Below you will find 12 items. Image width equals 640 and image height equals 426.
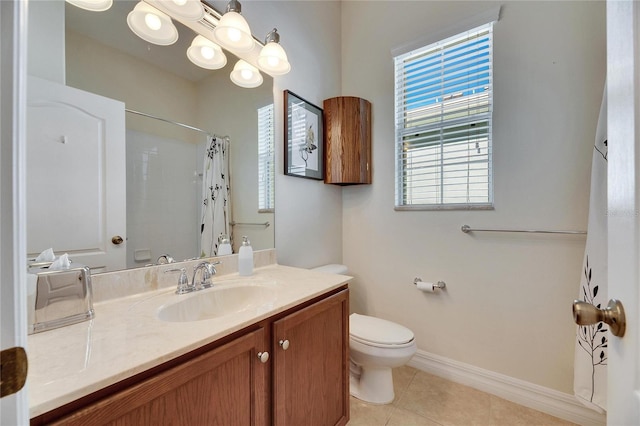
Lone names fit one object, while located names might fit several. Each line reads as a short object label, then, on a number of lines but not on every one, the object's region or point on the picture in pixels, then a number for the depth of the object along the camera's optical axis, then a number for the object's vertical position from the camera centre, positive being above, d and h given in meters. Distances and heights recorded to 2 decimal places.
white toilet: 1.43 -0.77
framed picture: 1.71 +0.51
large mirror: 0.98 +0.45
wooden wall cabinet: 1.96 +0.54
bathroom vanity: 0.54 -0.38
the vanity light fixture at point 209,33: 1.10 +0.85
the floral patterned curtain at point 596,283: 1.23 -0.34
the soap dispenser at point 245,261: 1.38 -0.25
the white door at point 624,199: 0.45 +0.02
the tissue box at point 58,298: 0.71 -0.24
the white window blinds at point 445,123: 1.70 +0.61
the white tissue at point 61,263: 0.82 -0.16
